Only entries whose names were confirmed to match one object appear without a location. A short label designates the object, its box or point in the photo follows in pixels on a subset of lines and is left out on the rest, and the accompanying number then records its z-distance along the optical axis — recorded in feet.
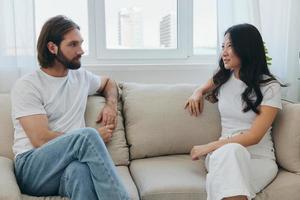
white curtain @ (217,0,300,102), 8.50
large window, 8.95
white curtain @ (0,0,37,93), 7.61
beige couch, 5.80
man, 5.37
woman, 5.65
